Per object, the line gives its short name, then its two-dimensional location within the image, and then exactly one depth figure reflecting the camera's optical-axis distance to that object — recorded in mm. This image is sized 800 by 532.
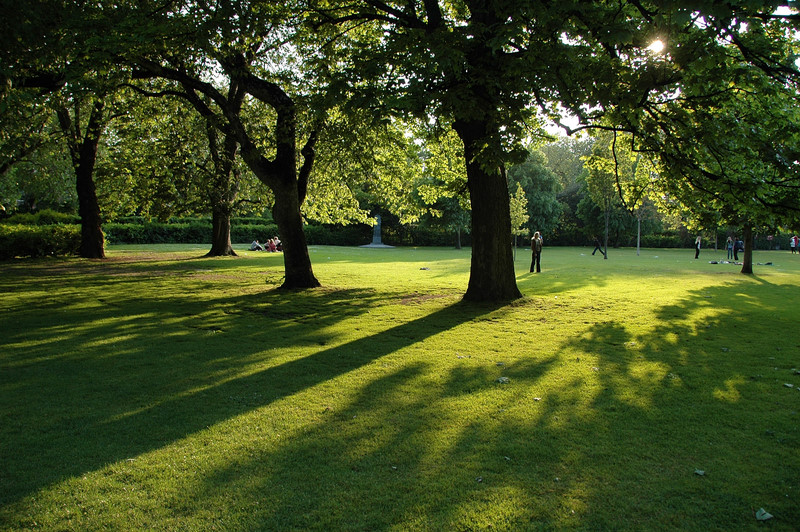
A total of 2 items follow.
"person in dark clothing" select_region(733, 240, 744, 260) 34181
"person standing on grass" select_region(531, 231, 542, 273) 23078
